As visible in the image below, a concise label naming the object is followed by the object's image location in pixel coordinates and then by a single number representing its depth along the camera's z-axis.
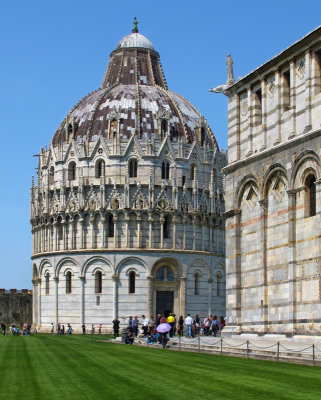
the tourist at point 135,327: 50.49
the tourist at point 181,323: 57.74
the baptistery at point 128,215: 78.44
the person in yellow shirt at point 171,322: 46.00
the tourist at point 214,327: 51.91
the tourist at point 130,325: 46.53
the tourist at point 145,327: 50.24
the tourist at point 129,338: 44.48
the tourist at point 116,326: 56.98
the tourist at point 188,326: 46.12
